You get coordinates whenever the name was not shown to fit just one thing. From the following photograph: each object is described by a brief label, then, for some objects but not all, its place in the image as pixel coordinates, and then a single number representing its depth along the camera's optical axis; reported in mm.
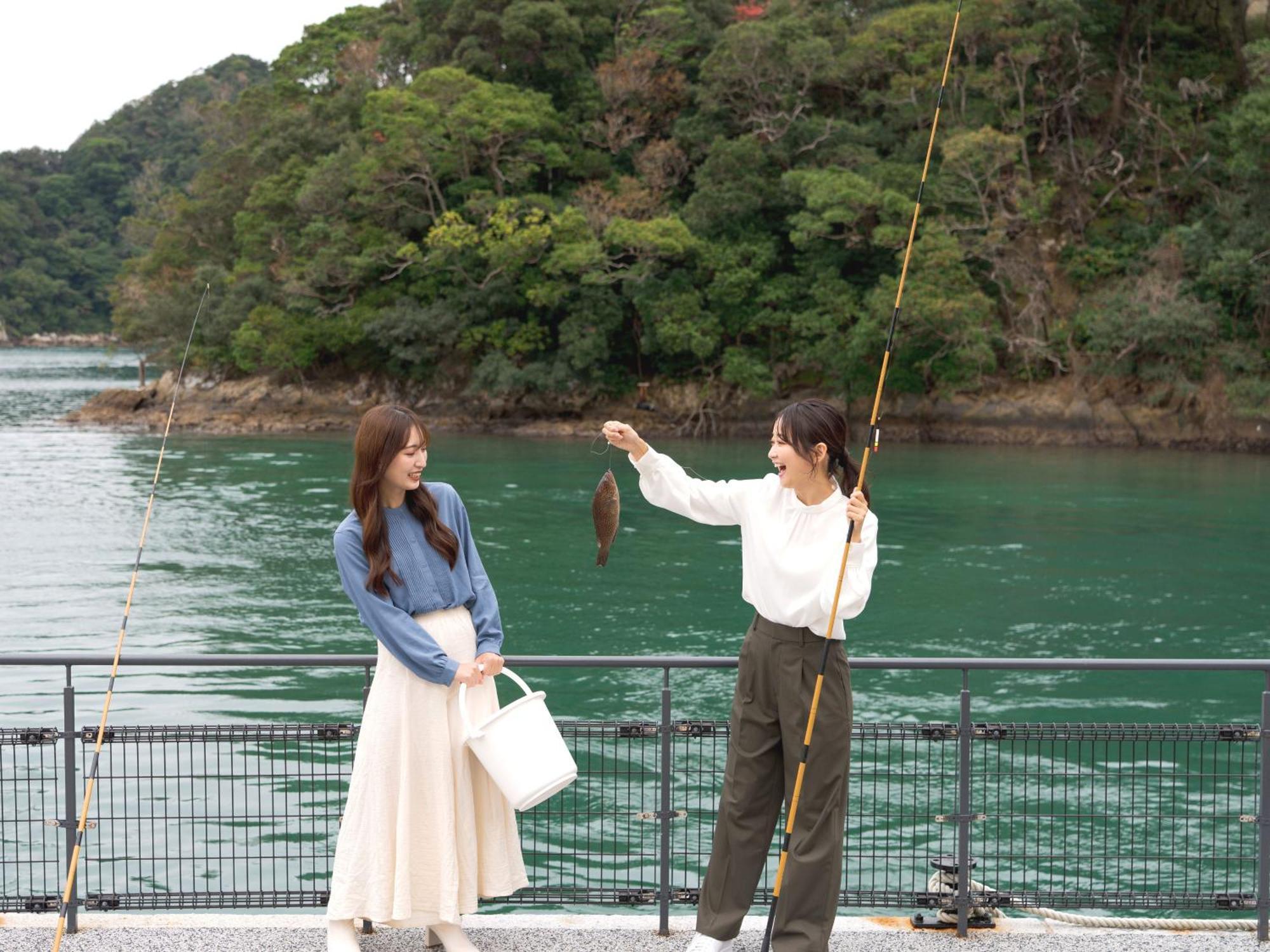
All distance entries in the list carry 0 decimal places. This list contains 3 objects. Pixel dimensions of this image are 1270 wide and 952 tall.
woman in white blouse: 3492
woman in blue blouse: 3568
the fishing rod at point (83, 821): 3086
